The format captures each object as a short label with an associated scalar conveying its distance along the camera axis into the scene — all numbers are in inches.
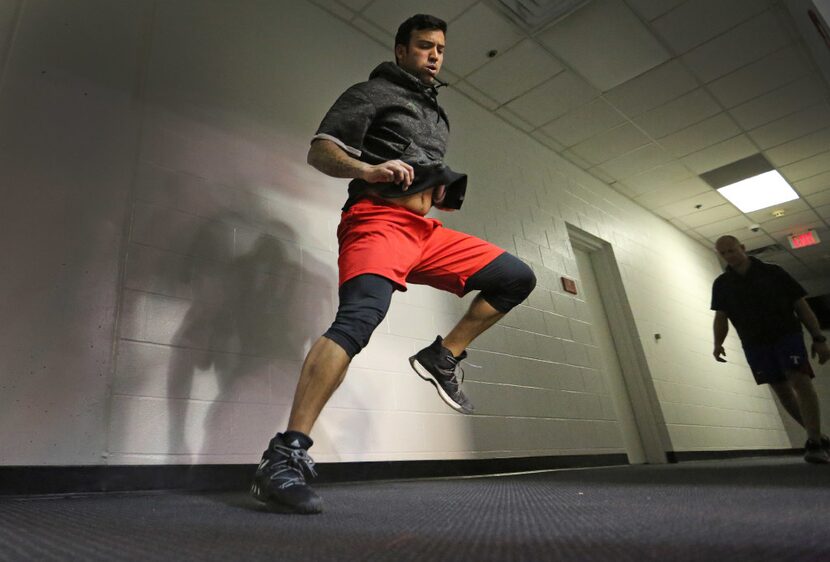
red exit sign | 275.1
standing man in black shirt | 111.0
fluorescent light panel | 221.8
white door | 160.9
